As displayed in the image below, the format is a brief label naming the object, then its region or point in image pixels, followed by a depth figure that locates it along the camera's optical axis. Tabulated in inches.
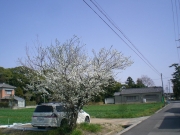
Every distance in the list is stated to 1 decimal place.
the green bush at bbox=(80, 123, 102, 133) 457.4
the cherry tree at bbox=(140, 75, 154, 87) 4268.2
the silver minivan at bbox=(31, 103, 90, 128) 465.1
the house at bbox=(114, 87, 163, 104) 2760.6
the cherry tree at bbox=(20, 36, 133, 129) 403.2
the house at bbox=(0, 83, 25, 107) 2482.8
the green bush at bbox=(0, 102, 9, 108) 2368.1
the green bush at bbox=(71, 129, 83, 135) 401.9
